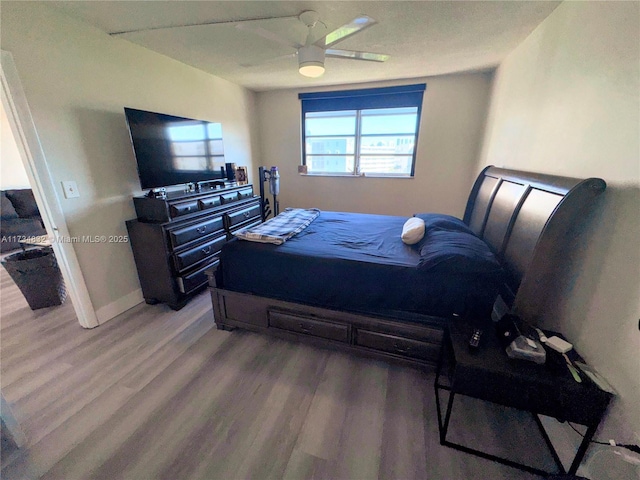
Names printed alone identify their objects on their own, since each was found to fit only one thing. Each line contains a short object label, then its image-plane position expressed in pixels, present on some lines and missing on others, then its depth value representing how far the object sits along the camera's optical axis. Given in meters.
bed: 1.29
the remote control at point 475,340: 1.18
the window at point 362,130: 3.51
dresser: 2.19
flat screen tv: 2.14
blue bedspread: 1.49
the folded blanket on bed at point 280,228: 1.92
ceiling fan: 1.57
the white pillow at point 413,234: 1.90
